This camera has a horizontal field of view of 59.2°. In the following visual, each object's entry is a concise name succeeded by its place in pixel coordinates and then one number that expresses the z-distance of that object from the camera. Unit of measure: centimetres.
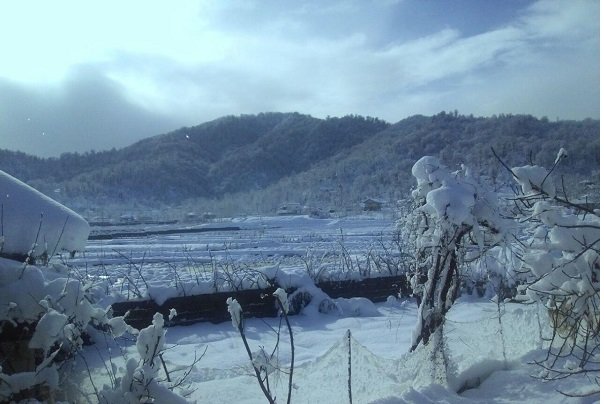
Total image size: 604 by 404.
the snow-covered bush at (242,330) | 351
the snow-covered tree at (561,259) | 405
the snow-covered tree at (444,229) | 553
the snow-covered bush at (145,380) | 320
